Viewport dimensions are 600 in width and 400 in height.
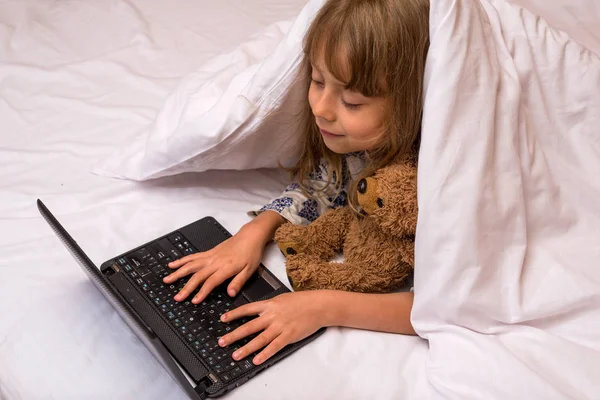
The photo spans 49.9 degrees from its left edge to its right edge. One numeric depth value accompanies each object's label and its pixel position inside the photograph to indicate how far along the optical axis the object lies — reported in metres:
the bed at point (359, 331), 0.83
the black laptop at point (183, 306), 0.80
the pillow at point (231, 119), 1.03
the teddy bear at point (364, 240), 0.88
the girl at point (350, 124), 0.85
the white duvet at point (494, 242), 0.82
